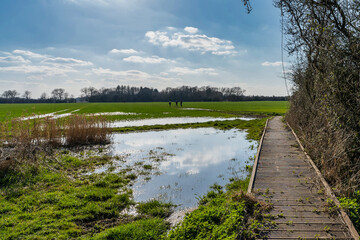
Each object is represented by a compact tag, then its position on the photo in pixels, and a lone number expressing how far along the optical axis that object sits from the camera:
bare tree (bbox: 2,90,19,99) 152.50
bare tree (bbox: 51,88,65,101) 151.95
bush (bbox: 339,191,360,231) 4.35
